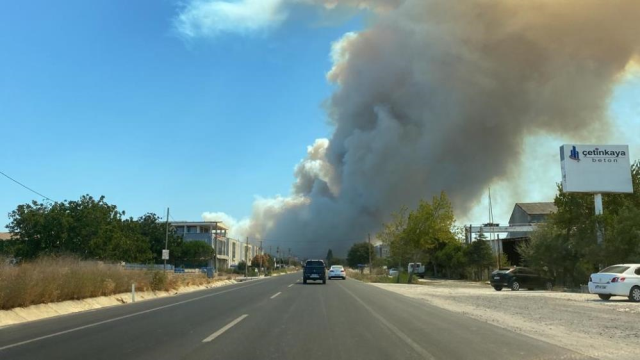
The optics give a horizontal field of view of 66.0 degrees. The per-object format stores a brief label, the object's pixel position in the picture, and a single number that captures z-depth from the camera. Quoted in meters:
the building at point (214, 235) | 121.25
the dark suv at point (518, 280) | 35.00
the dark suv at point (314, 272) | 40.88
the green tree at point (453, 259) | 66.50
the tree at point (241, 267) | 115.45
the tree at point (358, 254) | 162.38
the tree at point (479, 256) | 63.25
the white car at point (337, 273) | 61.34
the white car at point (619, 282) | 21.03
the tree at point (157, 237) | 81.50
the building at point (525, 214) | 83.74
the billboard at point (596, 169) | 36.69
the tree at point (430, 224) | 51.25
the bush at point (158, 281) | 31.03
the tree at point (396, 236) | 55.44
